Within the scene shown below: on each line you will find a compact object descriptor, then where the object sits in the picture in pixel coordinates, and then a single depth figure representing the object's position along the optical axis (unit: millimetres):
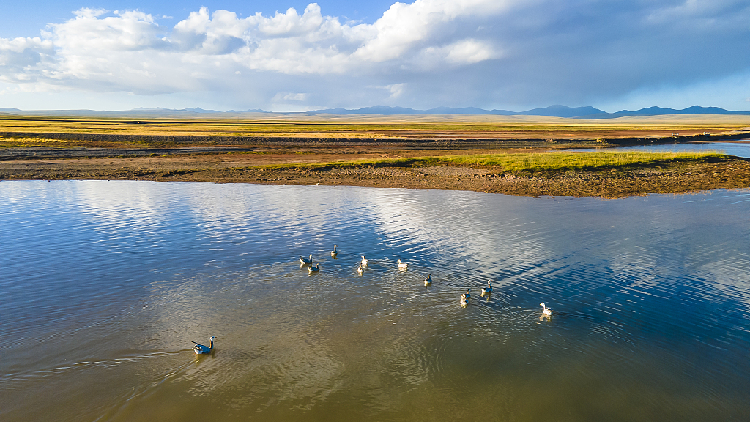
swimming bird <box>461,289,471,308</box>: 16312
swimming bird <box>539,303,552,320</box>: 15289
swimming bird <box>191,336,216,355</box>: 12914
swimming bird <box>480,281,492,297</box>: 17141
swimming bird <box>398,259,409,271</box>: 19844
